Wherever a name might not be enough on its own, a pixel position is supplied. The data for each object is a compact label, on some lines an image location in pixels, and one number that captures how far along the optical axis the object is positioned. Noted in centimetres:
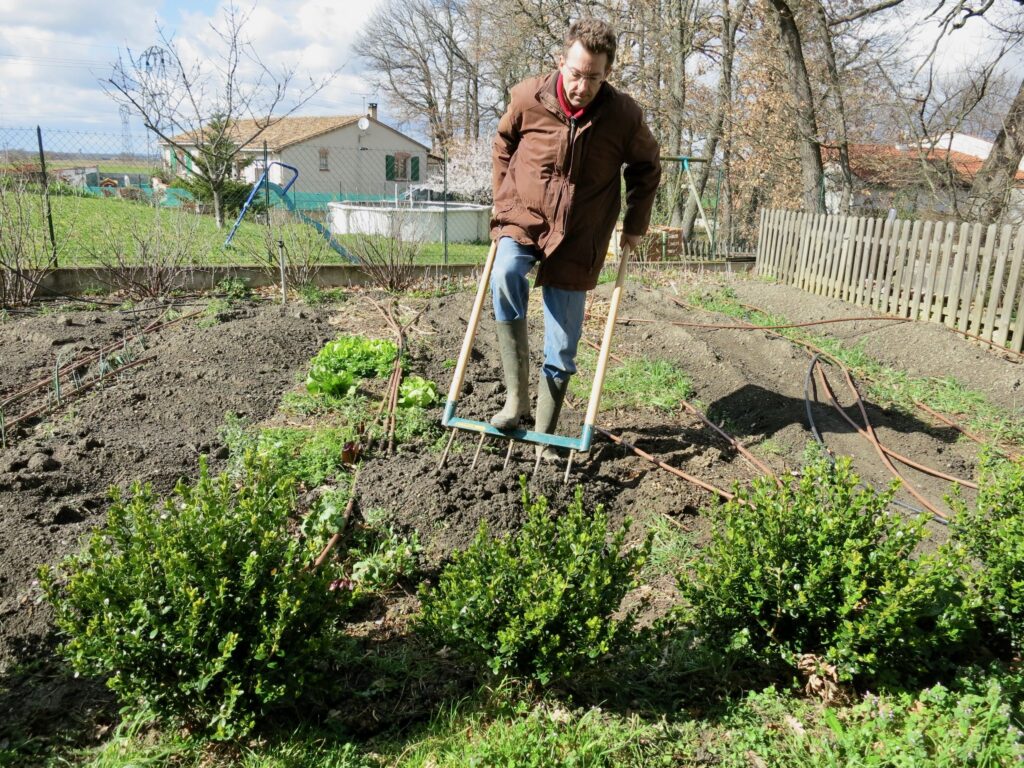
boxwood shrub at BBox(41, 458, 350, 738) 215
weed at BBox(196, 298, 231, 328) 667
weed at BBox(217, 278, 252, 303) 836
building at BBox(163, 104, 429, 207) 3762
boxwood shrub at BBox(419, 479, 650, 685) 234
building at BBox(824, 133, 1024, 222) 1170
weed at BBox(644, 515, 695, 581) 343
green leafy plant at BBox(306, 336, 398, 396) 502
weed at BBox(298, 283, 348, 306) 783
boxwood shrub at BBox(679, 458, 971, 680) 238
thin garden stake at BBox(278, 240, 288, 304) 744
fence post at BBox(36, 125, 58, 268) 960
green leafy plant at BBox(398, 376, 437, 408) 476
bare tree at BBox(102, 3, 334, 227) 1595
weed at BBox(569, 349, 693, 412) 527
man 374
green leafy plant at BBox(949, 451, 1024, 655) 254
